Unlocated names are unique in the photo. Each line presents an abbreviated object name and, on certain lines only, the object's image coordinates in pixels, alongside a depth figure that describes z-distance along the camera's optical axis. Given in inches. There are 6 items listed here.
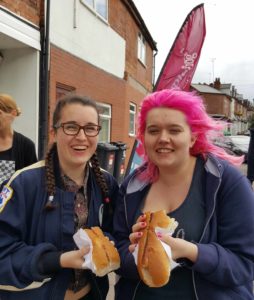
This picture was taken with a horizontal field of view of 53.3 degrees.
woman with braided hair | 46.0
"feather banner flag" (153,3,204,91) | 148.0
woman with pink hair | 44.8
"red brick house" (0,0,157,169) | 189.3
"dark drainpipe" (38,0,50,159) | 188.9
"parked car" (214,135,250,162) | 613.1
